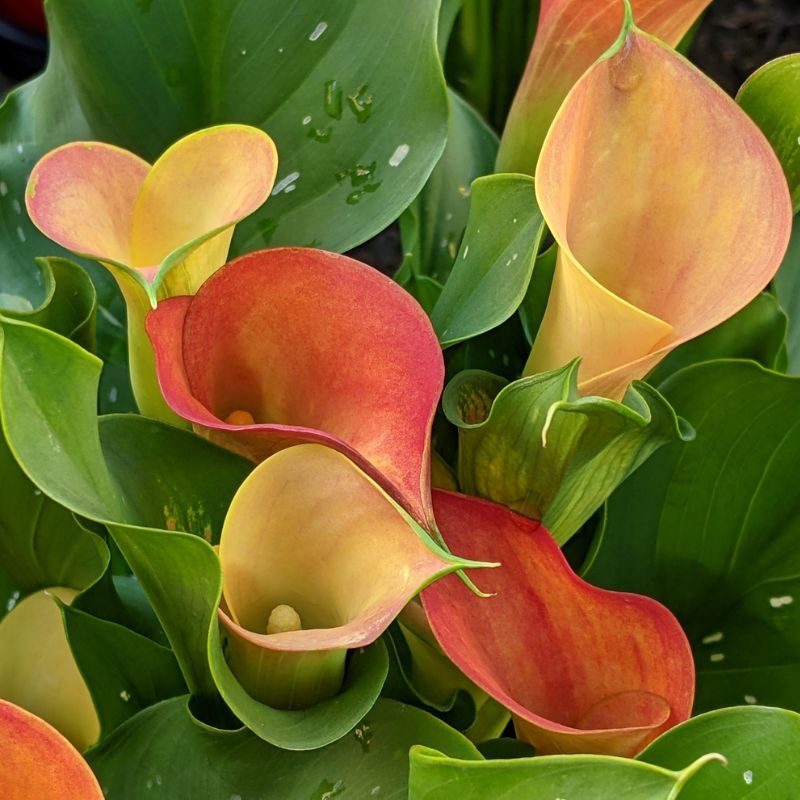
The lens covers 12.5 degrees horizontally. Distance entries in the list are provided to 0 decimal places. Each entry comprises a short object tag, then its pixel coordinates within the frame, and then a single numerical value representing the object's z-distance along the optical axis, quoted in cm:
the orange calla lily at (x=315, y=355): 87
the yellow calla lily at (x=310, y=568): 84
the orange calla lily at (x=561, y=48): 95
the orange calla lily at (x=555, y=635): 88
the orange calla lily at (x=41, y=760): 83
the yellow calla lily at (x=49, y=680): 94
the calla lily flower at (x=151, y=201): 90
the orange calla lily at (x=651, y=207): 89
